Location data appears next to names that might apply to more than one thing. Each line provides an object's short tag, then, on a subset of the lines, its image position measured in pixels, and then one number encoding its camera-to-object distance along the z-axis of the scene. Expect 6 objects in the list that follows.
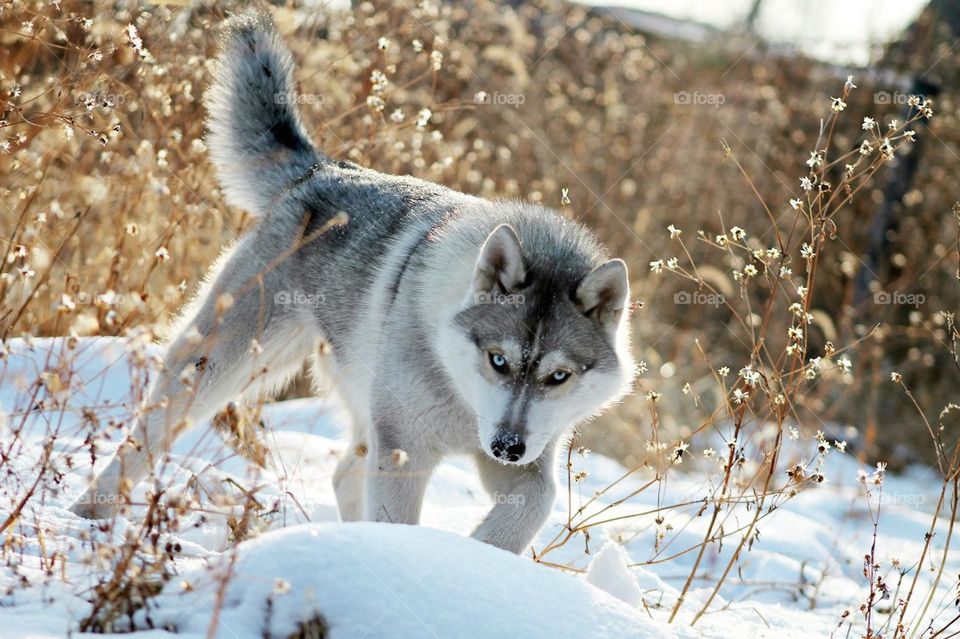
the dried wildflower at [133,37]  3.18
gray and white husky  3.44
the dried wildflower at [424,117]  4.64
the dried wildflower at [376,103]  4.93
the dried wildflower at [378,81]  4.85
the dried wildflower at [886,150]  3.18
